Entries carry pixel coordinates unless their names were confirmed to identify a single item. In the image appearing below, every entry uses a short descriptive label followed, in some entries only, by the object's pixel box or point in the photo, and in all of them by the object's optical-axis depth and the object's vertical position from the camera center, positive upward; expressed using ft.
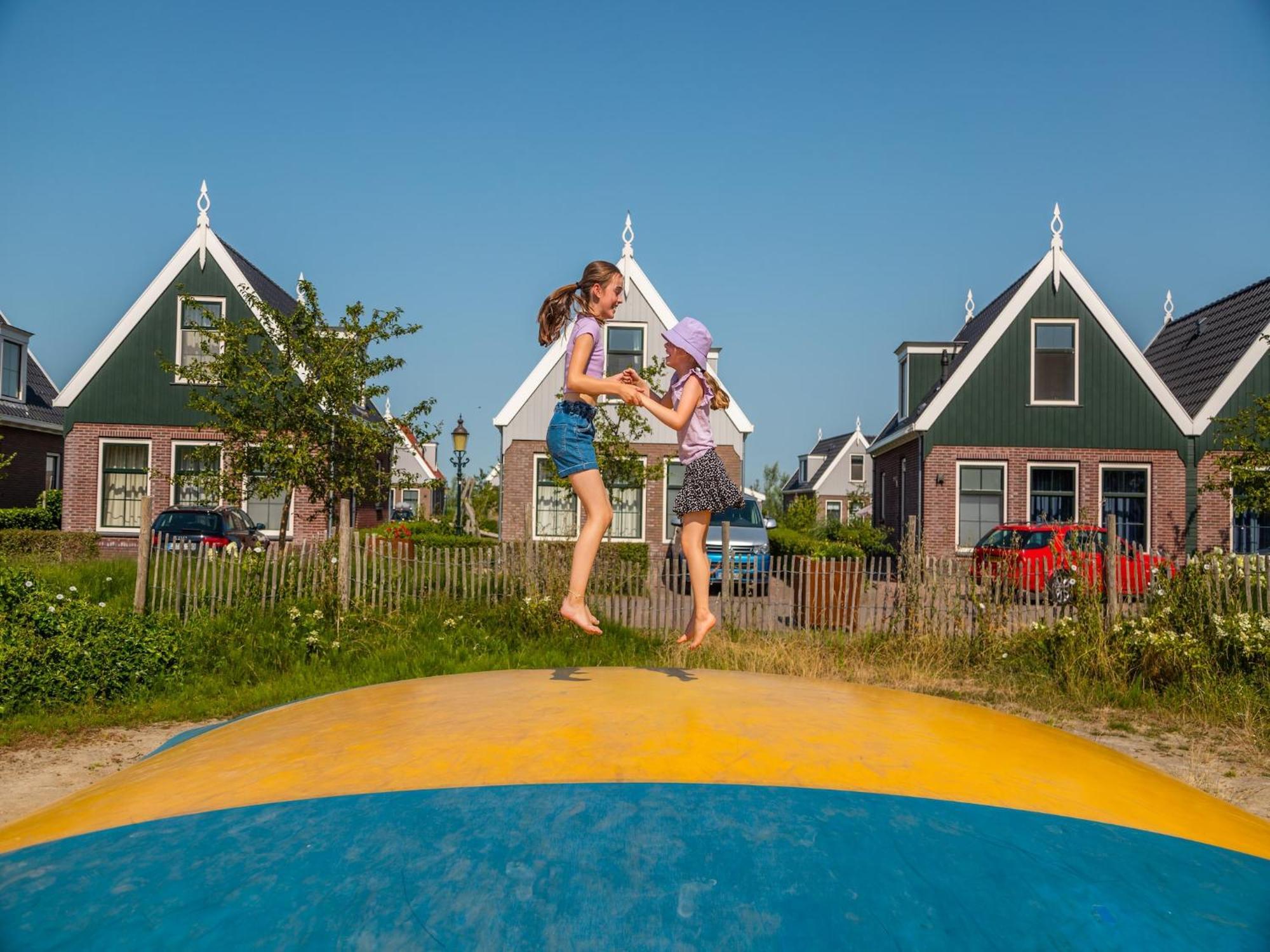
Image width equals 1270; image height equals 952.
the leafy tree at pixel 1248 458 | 60.75 +3.35
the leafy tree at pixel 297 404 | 55.67 +5.23
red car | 37.45 -2.61
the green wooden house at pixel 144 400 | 80.74 +7.62
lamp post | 92.12 +4.30
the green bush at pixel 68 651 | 29.91 -5.55
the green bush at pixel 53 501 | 83.71 -1.41
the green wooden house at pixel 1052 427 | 79.20 +6.63
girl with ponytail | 10.78 +1.12
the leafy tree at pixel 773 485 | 222.89 +3.72
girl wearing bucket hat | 11.05 +0.48
